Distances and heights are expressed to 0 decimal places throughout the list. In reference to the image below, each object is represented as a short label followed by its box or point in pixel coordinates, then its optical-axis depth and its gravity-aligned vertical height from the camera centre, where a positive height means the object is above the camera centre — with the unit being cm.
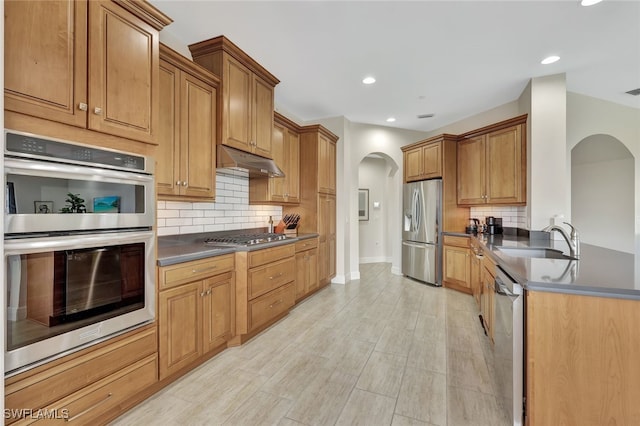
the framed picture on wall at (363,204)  687 +22
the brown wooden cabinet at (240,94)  259 +123
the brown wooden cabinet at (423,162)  471 +93
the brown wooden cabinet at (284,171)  363 +62
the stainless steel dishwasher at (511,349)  149 -77
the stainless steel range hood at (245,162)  260 +52
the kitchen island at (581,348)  130 -66
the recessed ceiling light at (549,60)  299 +170
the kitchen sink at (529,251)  271 -38
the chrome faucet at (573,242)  209 -22
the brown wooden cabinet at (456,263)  429 -80
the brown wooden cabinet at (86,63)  124 +78
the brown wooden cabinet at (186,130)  216 +70
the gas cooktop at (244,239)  274 -29
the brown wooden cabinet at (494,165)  376 +73
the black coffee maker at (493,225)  428 -18
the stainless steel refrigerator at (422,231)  468 -32
